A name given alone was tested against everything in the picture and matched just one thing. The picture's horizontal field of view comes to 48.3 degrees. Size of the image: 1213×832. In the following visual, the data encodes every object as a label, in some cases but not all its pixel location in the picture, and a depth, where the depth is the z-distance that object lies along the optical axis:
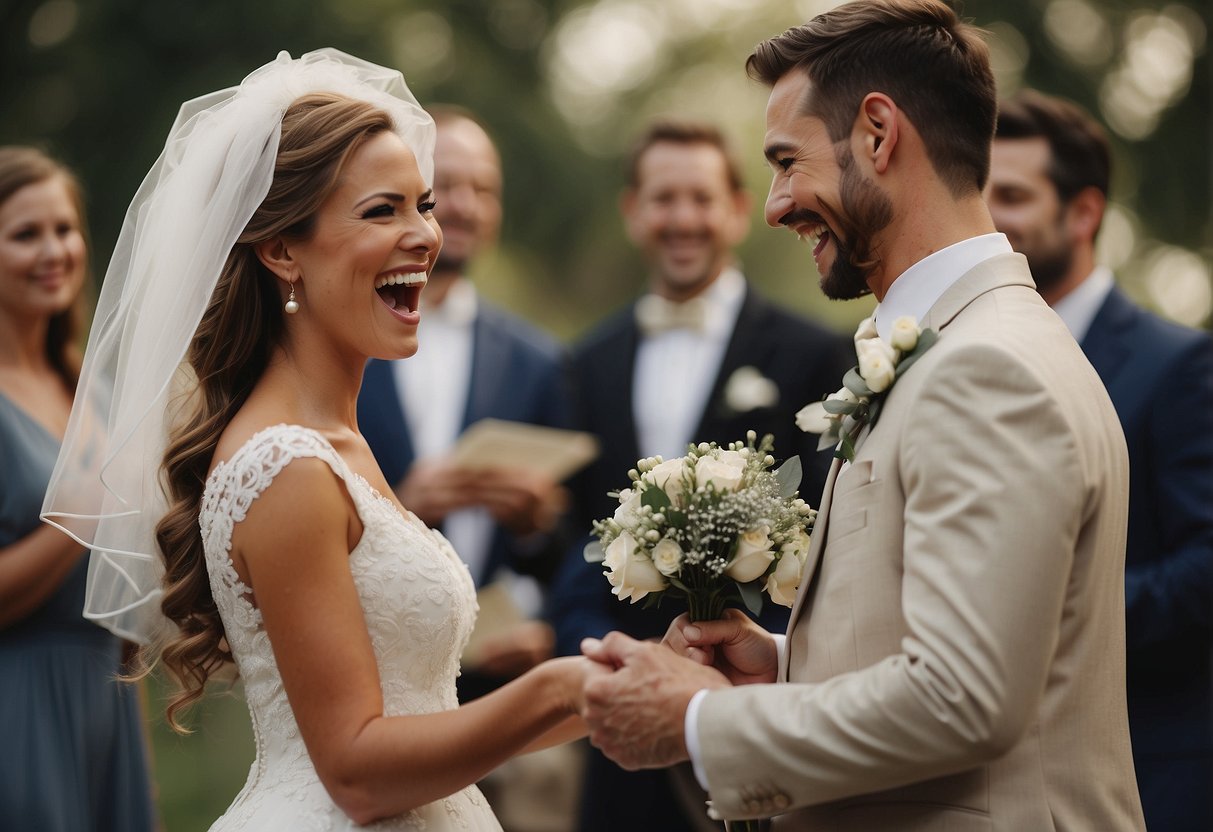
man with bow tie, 5.84
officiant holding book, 5.88
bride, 3.03
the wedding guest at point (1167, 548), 4.45
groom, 2.54
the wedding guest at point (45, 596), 4.87
